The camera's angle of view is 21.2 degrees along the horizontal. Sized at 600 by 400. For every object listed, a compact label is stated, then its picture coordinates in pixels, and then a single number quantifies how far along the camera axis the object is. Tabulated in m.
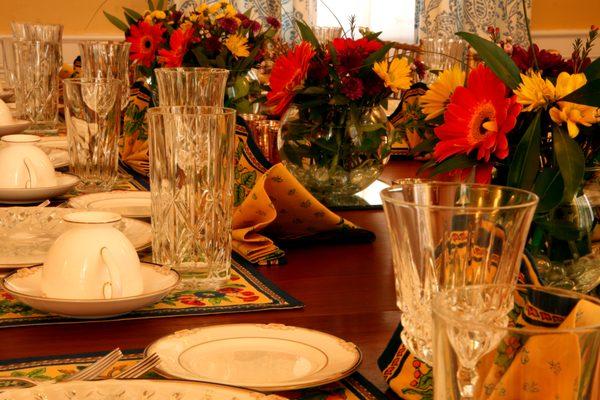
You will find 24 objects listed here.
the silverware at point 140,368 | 1.14
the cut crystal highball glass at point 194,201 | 1.42
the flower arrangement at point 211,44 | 2.18
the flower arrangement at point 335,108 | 1.75
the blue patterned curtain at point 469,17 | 4.94
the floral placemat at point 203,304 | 1.32
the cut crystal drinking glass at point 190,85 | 1.59
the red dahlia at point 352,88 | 1.74
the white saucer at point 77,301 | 1.29
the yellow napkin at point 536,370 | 0.84
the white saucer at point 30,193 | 1.74
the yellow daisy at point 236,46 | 2.19
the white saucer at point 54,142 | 2.19
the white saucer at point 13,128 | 2.28
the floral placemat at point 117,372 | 1.15
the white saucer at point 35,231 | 1.50
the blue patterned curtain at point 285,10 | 4.79
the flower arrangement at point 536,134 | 1.31
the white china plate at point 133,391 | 1.06
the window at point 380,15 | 4.98
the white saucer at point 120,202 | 1.71
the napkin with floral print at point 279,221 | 1.54
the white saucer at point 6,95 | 3.04
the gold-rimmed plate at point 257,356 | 1.15
